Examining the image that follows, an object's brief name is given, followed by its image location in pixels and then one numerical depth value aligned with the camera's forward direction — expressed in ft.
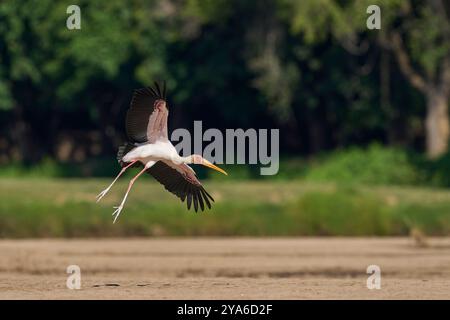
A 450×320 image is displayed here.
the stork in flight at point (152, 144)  60.59
